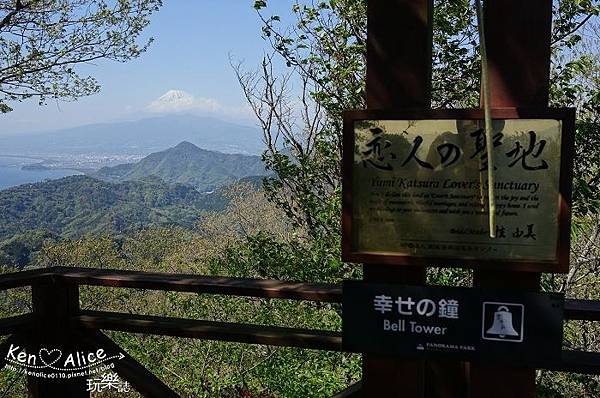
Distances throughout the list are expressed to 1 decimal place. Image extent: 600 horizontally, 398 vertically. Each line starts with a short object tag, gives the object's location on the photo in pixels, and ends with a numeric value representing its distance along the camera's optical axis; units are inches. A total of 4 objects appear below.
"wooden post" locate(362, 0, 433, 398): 56.1
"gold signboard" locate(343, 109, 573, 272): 51.2
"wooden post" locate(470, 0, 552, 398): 52.3
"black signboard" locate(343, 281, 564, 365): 51.8
